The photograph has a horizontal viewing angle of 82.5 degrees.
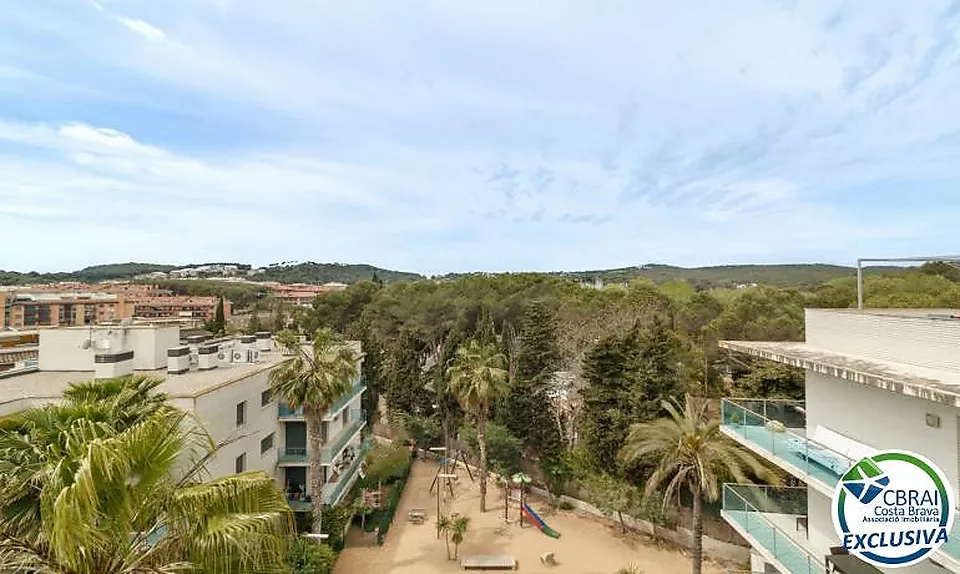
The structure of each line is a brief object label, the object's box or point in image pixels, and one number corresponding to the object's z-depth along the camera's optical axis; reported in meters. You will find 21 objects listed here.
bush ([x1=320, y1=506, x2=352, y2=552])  22.14
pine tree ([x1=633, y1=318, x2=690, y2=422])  27.02
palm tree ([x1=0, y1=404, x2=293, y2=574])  4.83
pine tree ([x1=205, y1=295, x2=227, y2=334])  64.40
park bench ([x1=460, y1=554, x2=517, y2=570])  21.92
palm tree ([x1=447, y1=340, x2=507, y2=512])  28.14
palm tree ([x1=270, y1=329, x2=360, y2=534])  20.00
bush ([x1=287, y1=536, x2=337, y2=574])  17.64
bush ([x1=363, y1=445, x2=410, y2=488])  33.12
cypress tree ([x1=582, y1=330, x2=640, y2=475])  27.25
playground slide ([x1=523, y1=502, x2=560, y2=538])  25.55
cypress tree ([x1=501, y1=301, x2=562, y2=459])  31.77
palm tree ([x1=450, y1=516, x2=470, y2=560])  22.67
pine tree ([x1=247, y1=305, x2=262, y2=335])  74.24
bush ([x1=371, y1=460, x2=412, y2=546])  24.93
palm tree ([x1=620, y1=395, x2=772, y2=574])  18.08
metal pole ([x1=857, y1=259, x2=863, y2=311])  13.85
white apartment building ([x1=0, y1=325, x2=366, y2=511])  17.56
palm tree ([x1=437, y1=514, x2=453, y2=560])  23.14
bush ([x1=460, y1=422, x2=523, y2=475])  30.33
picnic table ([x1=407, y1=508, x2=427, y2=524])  27.20
